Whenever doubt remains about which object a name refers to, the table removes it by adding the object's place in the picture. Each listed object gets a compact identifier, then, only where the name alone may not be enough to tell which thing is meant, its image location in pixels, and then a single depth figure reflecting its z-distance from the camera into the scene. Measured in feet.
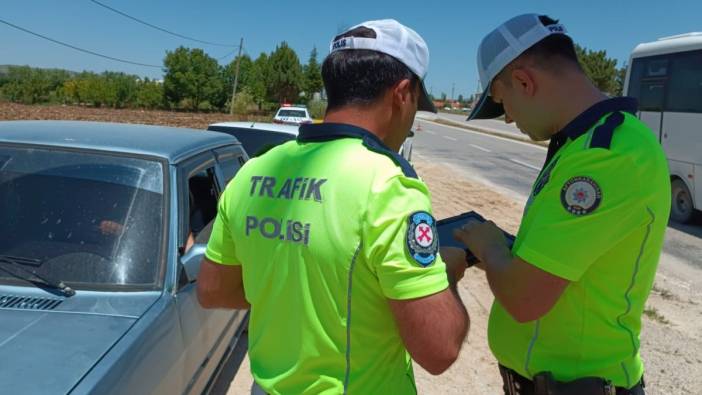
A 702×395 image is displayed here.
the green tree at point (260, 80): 209.36
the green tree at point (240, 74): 246.27
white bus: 28.68
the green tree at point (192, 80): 246.06
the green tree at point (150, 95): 256.11
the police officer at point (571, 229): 4.24
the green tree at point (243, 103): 210.79
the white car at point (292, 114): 80.70
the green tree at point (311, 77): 206.49
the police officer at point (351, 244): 3.78
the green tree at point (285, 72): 204.13
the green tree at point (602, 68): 166.20
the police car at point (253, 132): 21.04
